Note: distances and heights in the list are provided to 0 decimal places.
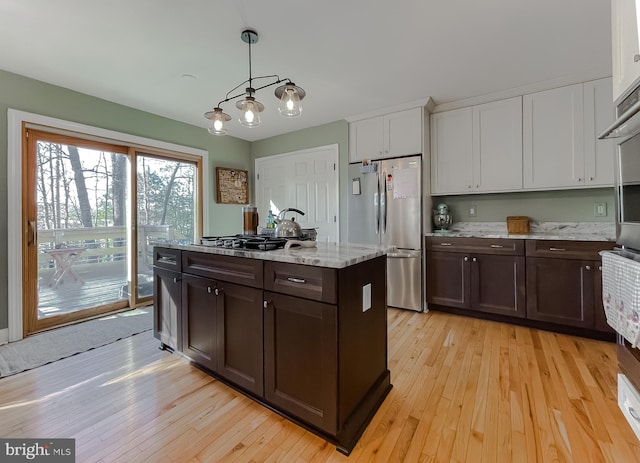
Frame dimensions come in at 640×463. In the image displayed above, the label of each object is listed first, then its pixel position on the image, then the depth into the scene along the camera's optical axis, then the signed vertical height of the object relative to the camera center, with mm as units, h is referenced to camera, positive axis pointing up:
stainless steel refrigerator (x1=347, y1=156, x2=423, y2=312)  3266 +153
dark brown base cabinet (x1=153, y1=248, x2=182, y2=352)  2113 -515
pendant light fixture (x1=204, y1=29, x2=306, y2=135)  1792 +835
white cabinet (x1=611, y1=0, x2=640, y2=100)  1054 +725
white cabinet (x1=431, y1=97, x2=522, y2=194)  2982 +880
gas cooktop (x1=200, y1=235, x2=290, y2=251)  1668 -74
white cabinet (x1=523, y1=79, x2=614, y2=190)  2613 +867
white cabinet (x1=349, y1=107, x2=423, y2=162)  3275 +1142
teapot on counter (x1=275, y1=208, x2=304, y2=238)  2018 +8
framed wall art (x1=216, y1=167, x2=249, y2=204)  4383 +726
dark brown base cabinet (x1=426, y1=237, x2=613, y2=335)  2486 -513
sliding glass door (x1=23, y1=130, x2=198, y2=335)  2785 +109
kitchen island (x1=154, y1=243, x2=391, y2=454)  1322 -532
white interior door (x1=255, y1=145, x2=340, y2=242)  4070 +681
